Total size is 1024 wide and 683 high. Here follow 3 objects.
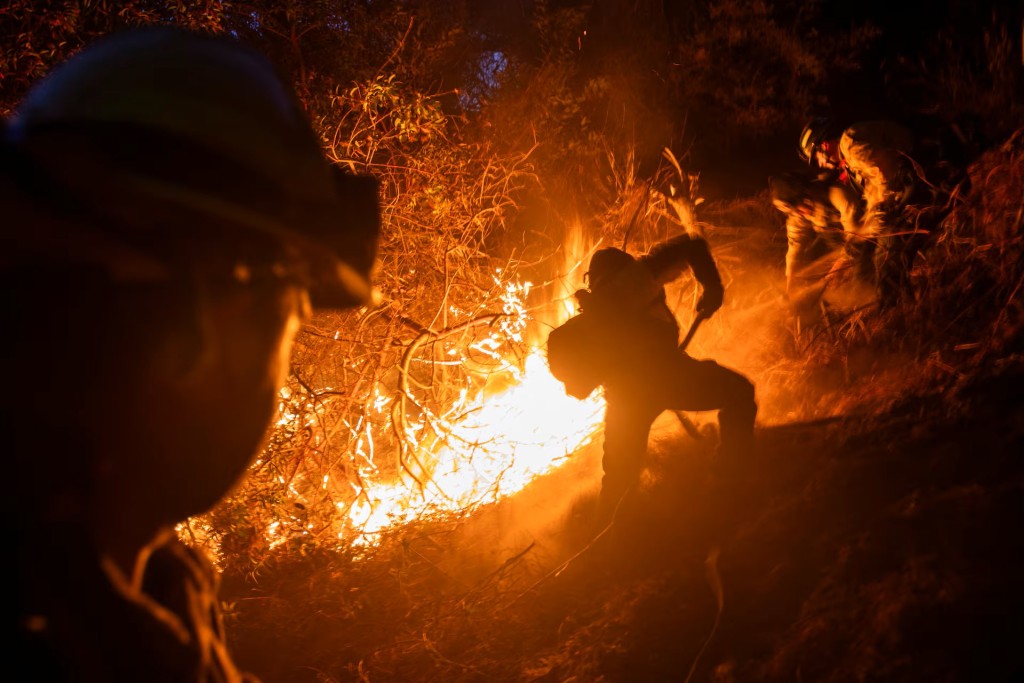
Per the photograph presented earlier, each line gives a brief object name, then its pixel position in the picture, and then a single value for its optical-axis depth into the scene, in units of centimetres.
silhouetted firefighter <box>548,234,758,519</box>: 419
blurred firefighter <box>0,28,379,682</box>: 117
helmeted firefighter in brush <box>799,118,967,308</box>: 542
